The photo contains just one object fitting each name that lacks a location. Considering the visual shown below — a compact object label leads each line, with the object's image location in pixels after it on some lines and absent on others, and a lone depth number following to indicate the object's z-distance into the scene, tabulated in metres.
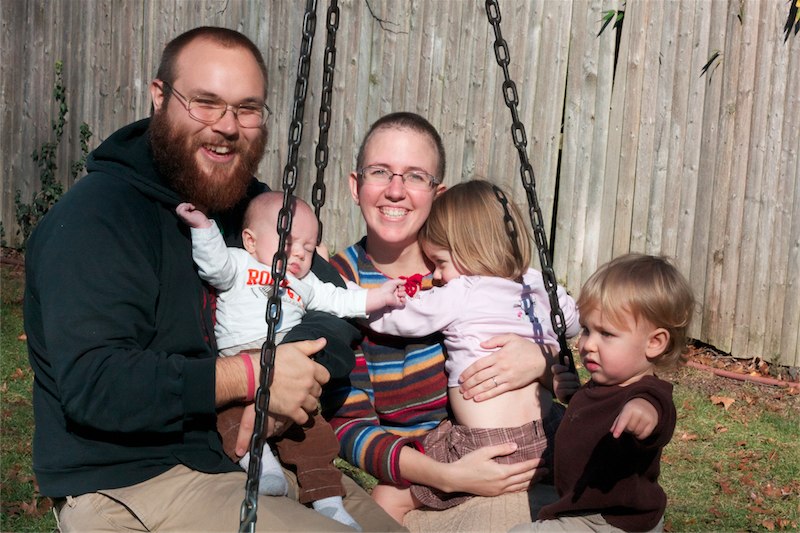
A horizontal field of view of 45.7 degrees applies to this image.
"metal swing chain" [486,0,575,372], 3.50
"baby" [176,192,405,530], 3.42
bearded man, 2.88
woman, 3.61
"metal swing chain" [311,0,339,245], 3.23
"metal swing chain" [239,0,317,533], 2.77
